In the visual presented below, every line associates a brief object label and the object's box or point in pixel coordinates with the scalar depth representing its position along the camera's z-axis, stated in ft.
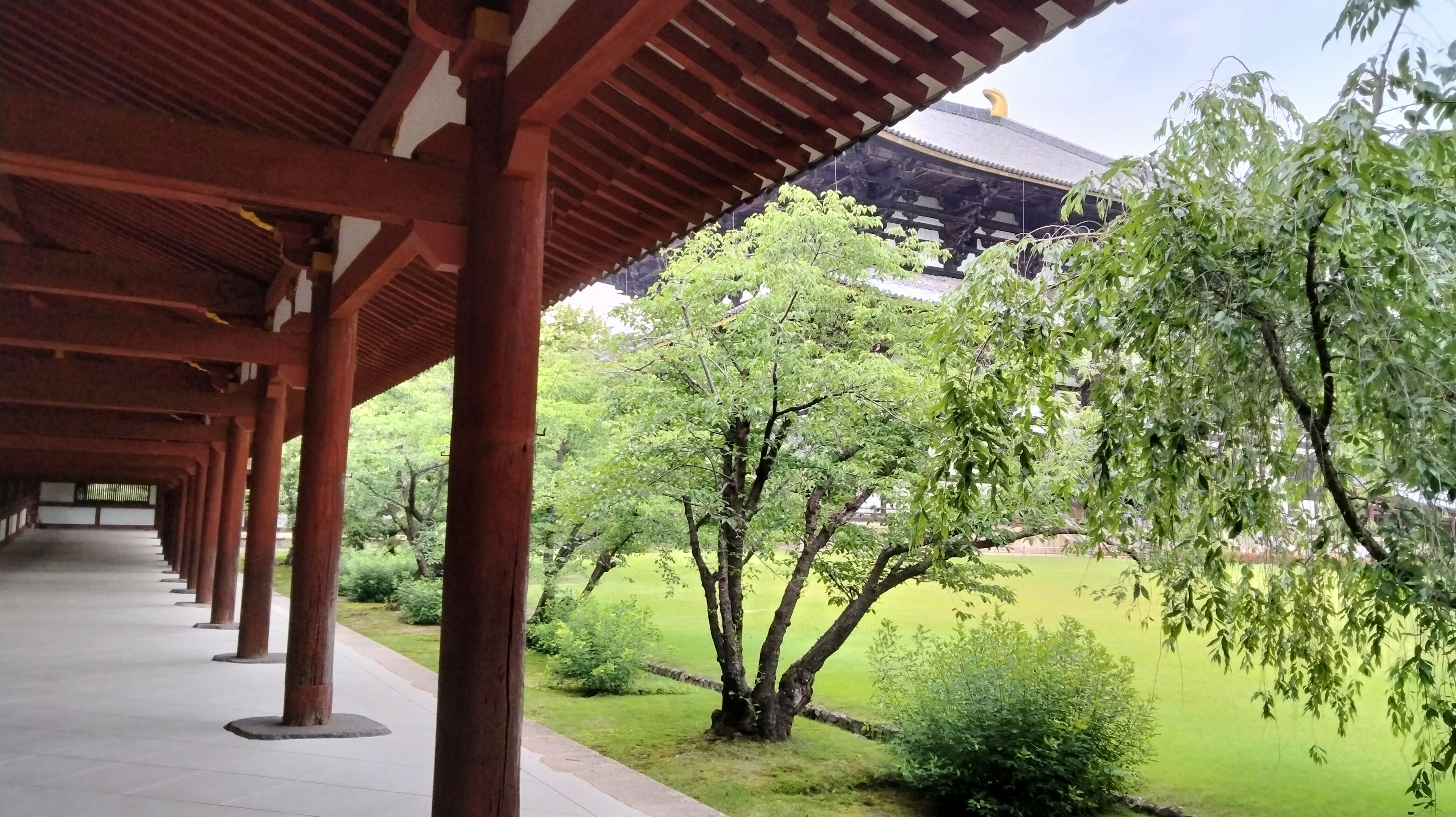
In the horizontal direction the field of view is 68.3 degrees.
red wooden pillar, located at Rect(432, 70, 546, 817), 9.08
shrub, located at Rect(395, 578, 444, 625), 46.29
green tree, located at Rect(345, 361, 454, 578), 46.60
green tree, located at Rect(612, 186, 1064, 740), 22.27
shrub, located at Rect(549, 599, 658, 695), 32.68
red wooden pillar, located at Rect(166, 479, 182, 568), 61.71
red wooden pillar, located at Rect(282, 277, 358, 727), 15.62
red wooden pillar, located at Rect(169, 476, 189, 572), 55.11
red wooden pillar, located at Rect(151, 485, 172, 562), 68.74
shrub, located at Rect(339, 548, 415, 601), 55.88
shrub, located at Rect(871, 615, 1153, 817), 20.61
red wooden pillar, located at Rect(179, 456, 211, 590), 44.45
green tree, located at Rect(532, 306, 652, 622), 24.72
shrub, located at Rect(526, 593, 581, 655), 37.93
